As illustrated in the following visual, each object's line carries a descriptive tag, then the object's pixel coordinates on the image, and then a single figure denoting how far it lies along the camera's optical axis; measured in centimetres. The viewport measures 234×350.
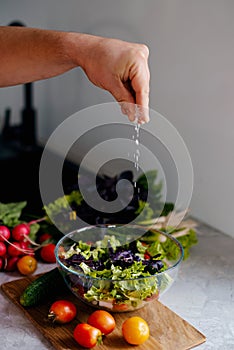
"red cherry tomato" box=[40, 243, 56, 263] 134
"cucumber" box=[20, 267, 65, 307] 113
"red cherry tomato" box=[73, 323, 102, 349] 99
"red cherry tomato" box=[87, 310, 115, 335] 104
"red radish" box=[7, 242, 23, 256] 132
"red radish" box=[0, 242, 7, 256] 131
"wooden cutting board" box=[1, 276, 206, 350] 102
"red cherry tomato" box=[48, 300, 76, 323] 107
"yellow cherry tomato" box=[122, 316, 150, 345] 100
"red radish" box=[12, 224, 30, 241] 134
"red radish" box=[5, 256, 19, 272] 131
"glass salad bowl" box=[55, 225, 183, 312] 108
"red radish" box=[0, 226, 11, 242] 133
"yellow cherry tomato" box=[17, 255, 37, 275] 128
